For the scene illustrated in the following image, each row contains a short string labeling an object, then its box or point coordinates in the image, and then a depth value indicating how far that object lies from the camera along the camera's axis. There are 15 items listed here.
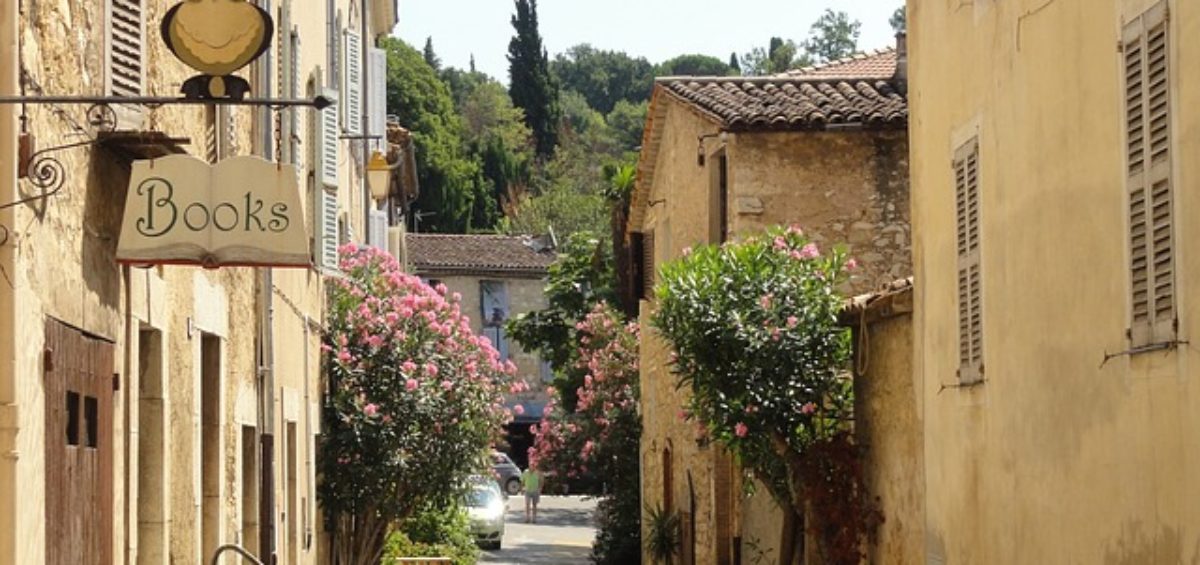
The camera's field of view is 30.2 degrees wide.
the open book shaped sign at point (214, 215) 10.27
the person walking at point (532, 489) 50.45
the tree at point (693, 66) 150.75
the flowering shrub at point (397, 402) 23.61
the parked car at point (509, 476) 67.11
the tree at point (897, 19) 125.74
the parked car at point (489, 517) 41.47
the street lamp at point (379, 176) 28.62
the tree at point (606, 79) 154.88
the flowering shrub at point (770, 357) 18.83
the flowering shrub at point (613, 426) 34.44
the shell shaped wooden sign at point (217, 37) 8.30
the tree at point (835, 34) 128.50
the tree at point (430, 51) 140.25
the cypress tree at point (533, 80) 114.31
